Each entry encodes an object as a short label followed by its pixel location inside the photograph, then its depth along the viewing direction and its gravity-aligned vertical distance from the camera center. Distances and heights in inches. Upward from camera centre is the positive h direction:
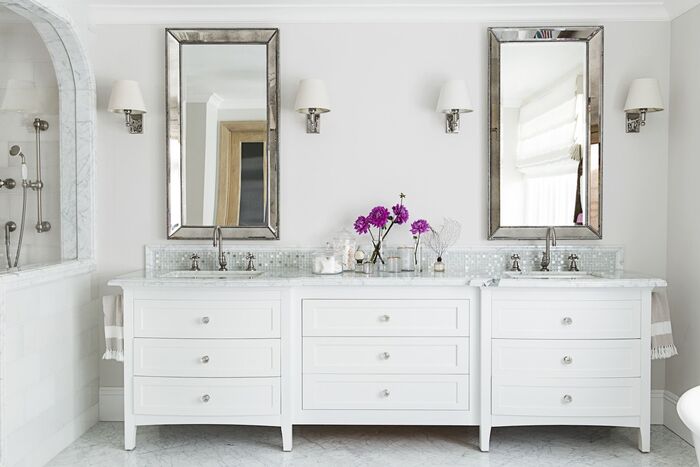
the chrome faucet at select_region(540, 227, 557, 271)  132.7 -5.4
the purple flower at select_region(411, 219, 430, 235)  129.5 -1.5
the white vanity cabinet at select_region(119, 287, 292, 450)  118.1 -25.4
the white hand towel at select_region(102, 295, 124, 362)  122.5 -21.1
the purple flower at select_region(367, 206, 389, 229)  129.0 +0.6
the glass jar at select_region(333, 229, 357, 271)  132.4 -6.4
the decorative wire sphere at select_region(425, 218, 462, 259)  135.6 -3.5
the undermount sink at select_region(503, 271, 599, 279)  127.0 -11.2
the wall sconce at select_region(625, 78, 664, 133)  128.5 +25.4
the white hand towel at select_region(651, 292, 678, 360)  120.6 -21.4
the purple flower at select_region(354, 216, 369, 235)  130.0 -1.1
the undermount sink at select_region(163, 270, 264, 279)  129.6 -11.5
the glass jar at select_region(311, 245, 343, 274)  125.3 -8.9
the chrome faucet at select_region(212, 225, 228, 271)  134.3 -5.1
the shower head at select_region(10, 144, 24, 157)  130.7 +14.3
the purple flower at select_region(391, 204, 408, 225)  130.7 +1.2
